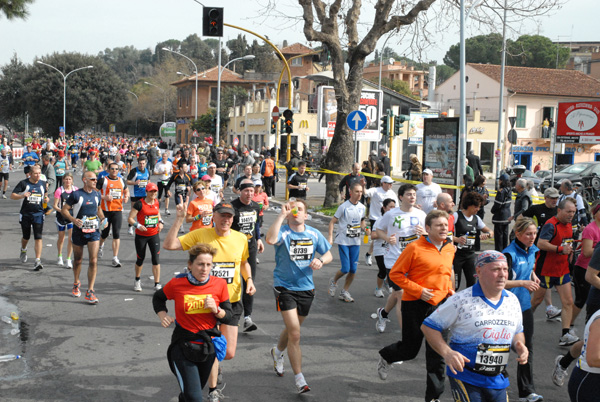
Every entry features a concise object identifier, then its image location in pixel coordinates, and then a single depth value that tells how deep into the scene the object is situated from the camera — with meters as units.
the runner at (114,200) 12.12
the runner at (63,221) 11.59
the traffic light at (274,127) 29.09
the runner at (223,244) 6.16
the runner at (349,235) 9.53
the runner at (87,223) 9.30
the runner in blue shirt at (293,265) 6.27
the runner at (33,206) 11.62
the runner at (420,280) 5.93
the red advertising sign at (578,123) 17.77
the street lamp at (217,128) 38.63
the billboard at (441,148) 18.08
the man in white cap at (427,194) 11.57
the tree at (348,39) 20.19
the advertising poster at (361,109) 24.36
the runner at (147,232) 9.96
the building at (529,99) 51.31
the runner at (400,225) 7.94
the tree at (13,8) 14.27
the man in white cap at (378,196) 11.03
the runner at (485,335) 4.23
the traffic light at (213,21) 19.02
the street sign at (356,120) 18.86
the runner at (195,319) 4.89
